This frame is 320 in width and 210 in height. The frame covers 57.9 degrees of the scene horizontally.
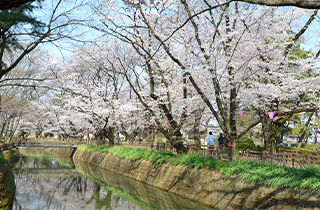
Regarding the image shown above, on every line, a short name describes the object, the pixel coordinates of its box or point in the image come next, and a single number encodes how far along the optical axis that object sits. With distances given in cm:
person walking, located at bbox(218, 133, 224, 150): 2050
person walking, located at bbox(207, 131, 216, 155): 1917
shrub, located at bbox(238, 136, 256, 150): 2362
